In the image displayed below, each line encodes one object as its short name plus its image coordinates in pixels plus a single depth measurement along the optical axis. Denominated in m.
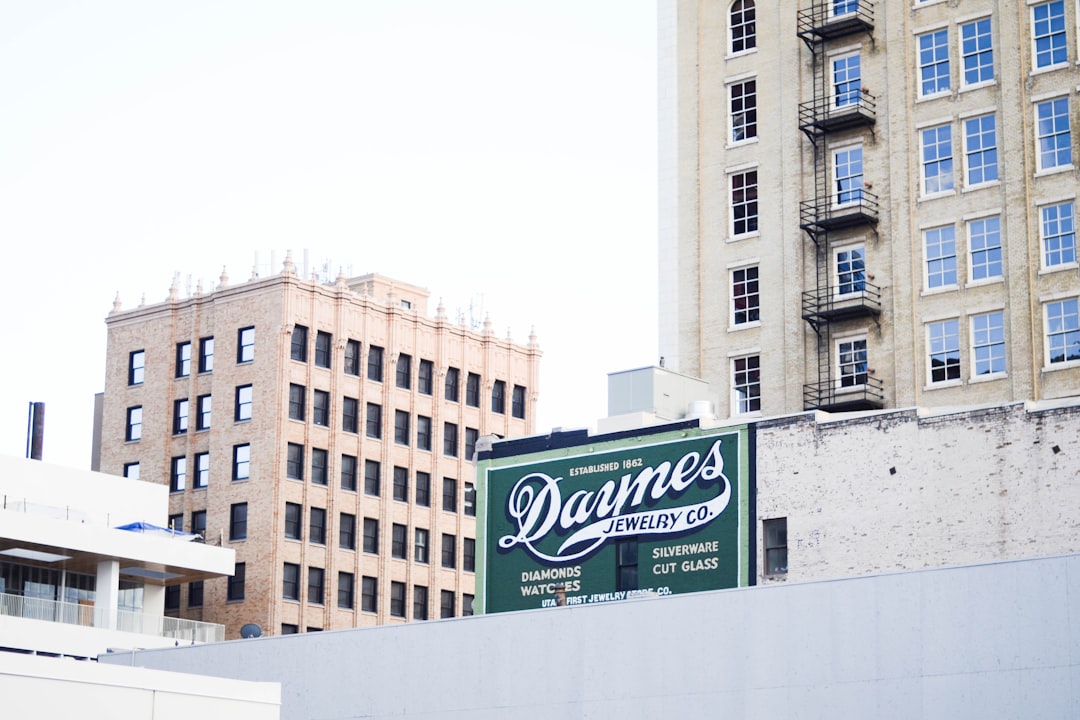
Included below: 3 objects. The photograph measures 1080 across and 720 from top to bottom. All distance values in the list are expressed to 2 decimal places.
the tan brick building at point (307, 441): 99.38
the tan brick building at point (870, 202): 66.25
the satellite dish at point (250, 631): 65.13
